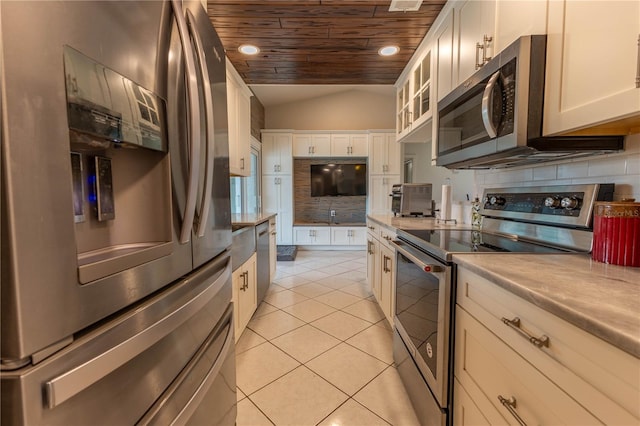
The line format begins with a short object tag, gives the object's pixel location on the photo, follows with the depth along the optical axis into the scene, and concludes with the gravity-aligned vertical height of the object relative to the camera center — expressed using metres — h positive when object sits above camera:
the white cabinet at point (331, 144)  5.39 +0.92
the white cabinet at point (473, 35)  1.46 +0.88
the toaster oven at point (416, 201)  2.84 -0.09
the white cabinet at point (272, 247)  3.24 -0.63
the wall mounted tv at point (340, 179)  5.57 +0.27
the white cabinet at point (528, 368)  0.54 -0.43
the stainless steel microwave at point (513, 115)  1.12 +0.33
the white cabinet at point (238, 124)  2.60 +0.68
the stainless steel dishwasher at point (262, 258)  2.68 -0.64
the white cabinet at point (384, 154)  5.29 +0.71
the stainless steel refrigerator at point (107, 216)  0.42 -0.05
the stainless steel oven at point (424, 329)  1.18 -0.67
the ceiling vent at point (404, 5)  1.99 +1.33
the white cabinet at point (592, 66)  0.83 +0.41
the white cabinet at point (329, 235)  5.36 -0.80
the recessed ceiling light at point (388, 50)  2.70 +1.37
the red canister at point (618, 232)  0.90 -0.13
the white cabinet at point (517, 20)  1.12 +0.74
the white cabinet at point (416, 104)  2.40 +0.84
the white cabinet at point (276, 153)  5.32 +0.74
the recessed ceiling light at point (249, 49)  2.72 +1.40
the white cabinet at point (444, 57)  1.92 +0.96
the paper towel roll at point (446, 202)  2.35 -0.08
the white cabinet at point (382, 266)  2.08 -0.62
